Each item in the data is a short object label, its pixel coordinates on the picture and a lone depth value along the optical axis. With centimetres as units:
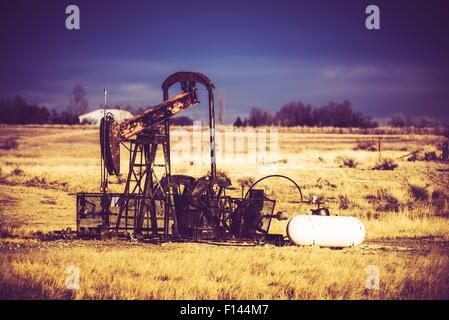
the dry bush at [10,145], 4900
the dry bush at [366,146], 4607
